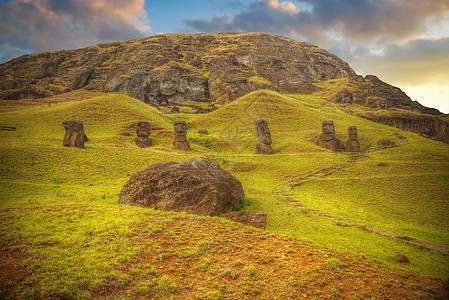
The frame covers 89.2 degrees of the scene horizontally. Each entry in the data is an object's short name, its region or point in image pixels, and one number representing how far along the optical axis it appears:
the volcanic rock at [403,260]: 8.63
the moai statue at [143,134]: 38.97
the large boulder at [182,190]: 11.99
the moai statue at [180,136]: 37.75
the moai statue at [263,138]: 35.66
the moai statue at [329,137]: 36.74
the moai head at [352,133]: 35.34
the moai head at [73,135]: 28.36
